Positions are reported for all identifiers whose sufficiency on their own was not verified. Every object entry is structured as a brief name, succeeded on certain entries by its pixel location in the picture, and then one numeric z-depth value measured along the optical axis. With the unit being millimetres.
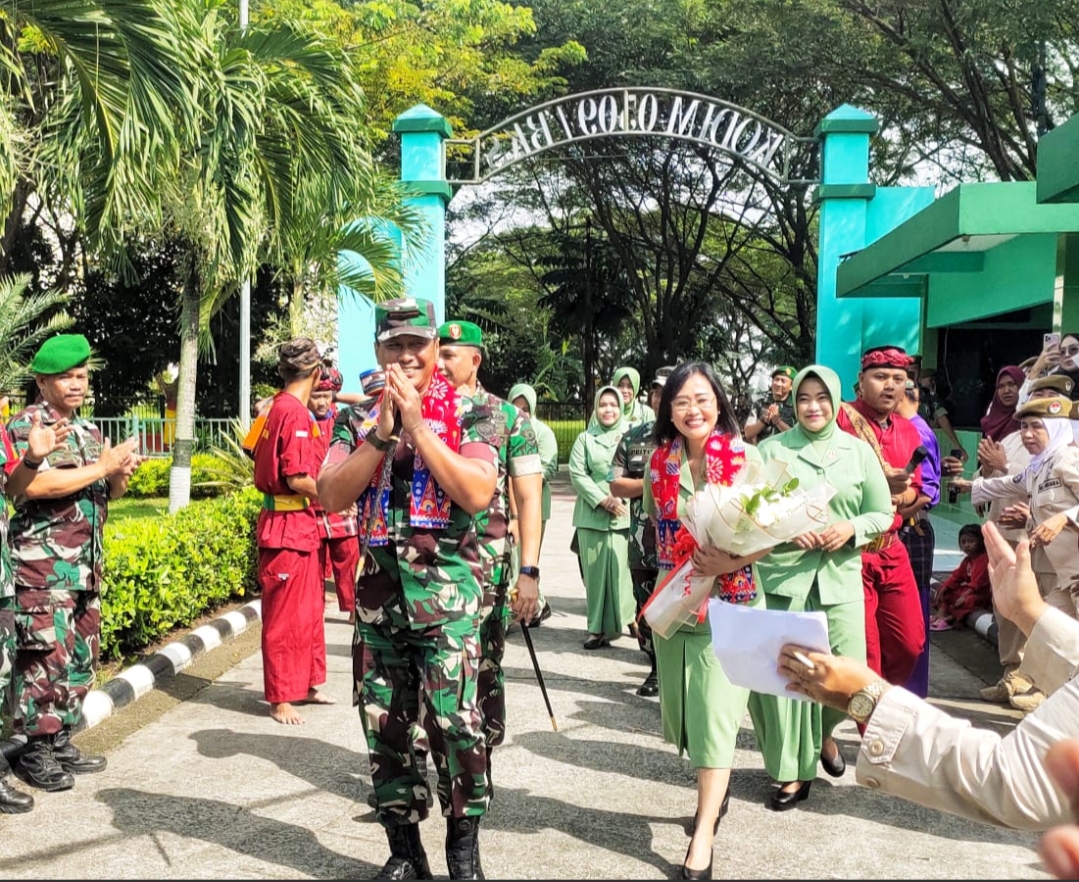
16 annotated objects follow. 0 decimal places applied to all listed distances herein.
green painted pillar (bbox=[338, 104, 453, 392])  15562
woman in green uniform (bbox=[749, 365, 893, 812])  4527
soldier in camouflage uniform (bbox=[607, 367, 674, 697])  6191
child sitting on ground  8078
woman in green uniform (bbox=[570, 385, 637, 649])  7695
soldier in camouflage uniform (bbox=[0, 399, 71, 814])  4160
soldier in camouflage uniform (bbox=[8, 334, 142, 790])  4570
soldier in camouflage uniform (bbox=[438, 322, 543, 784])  3887
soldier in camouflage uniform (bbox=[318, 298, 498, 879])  3557
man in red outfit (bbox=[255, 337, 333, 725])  5867
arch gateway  15695
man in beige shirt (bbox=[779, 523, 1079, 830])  1757
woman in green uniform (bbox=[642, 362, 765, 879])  3994
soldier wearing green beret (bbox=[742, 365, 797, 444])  10516
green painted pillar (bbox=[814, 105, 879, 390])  16219
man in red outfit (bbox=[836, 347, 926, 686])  5199
